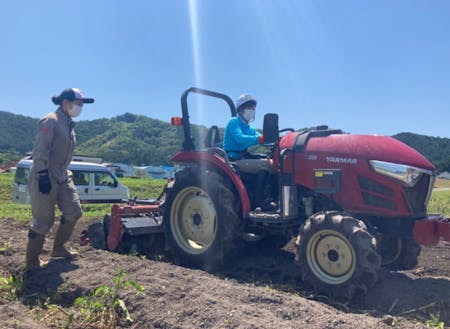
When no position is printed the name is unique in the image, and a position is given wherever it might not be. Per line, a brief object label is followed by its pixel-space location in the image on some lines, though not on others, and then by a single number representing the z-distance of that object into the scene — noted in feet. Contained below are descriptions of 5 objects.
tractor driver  17.62
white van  60.13
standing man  15.65
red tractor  13.60
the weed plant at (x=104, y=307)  11.23
